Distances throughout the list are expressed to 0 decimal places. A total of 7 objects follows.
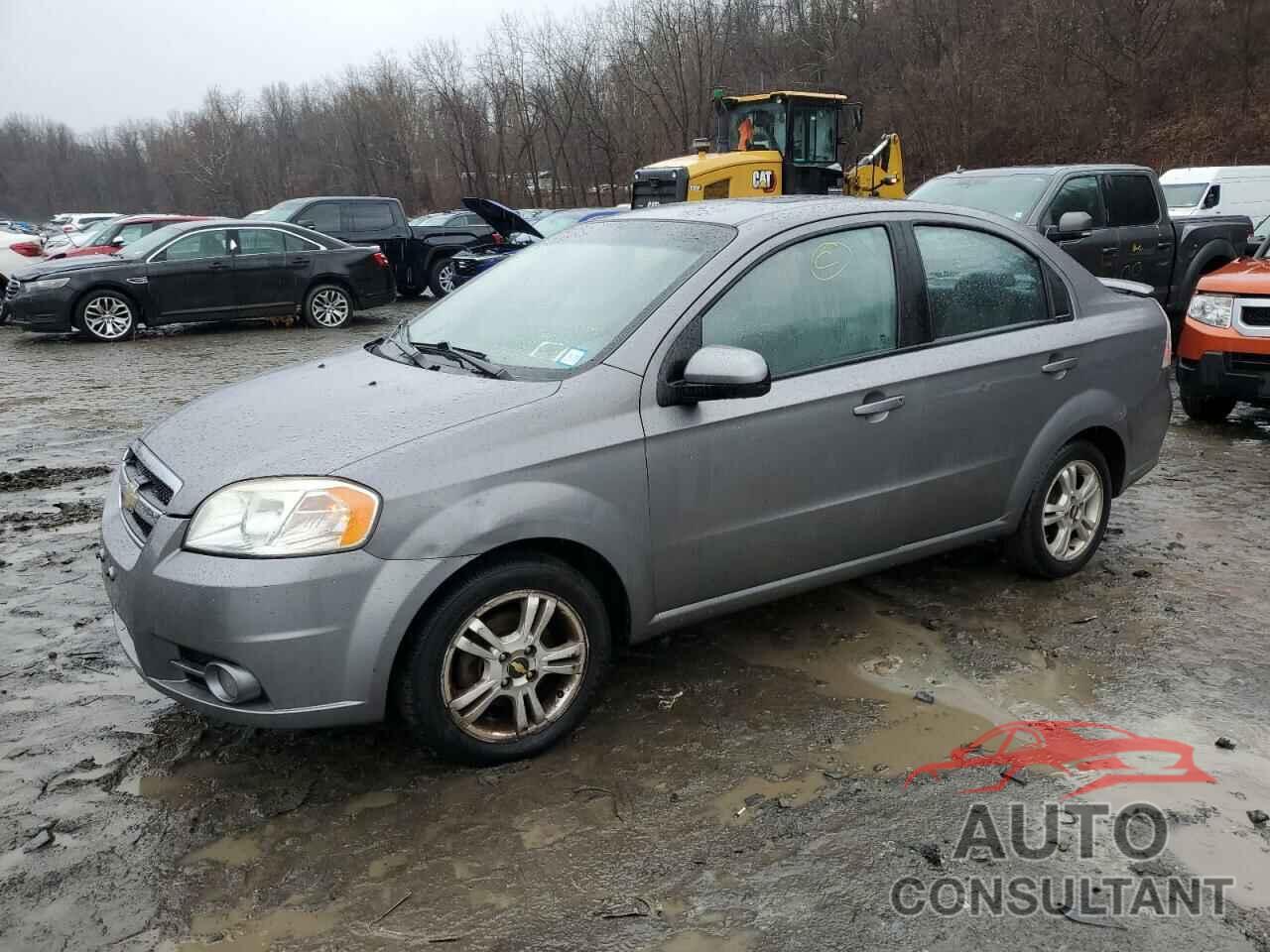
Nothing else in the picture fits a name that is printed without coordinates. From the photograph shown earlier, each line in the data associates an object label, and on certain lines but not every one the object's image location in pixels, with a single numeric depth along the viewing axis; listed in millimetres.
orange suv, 7348
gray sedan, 2885
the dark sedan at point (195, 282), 13578
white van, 19531
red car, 16250
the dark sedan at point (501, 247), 18003
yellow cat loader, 15938
